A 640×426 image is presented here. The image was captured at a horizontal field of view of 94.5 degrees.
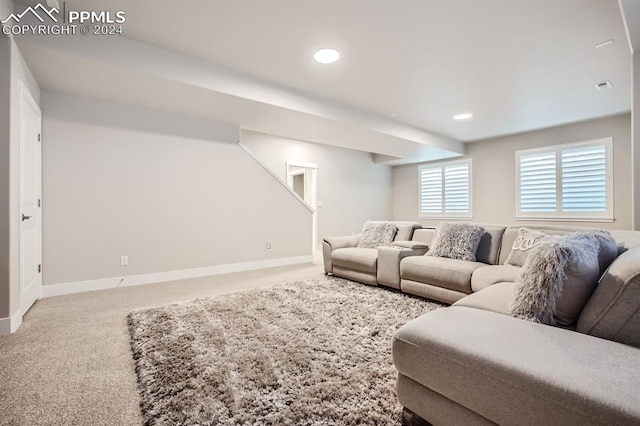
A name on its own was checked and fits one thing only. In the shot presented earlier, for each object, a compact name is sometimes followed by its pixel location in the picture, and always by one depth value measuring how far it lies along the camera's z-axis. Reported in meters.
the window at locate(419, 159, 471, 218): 7.06
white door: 2.60
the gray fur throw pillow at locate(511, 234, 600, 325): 1.25
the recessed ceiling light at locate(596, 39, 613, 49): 2.77
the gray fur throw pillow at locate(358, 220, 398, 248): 4.03
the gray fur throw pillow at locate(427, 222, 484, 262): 3.07
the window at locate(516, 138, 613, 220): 5.02
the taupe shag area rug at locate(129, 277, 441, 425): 1.33
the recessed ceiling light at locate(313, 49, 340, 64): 2.93
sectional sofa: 0.82
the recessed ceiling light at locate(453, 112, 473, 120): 4.85
